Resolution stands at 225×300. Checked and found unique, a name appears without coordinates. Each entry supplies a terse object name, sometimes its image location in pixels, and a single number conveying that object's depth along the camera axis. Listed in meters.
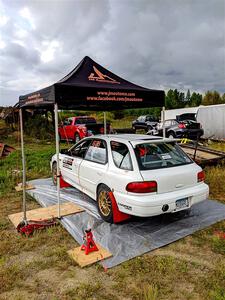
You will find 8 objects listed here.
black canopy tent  4.47
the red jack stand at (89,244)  3.56
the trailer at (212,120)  16.11
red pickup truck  14.27
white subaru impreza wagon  3.83
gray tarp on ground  3.72
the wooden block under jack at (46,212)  4.79
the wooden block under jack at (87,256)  3.36
